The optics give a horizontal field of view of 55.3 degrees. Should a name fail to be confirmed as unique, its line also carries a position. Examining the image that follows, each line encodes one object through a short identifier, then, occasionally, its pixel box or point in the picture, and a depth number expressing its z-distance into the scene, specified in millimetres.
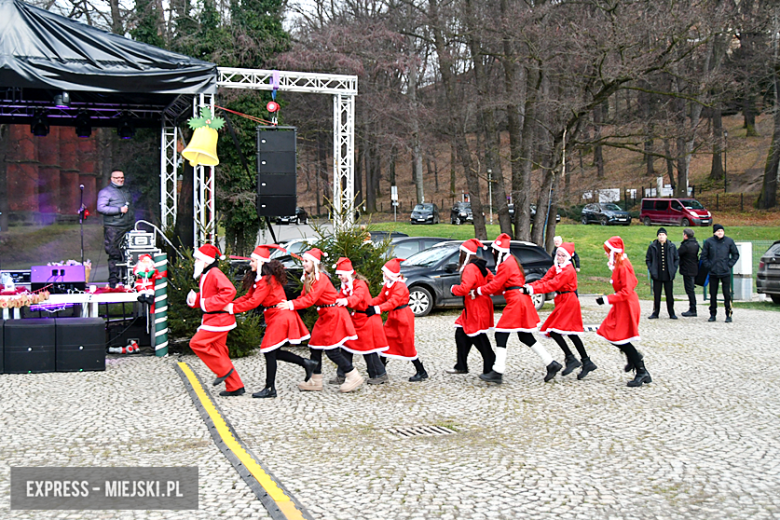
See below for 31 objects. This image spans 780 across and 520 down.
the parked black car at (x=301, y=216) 42044
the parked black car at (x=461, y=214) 45656
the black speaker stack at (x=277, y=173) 12336
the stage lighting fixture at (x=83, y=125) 13875
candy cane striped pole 10492
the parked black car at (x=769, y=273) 16250
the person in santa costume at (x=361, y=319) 8398
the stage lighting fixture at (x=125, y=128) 14241
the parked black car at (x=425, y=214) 44825
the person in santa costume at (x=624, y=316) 8320
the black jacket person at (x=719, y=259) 14242
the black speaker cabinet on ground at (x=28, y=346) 9211
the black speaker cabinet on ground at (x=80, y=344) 9383
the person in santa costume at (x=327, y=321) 8094
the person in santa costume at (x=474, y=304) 8570
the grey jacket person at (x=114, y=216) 12477
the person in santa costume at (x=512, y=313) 8461
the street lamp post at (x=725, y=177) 45938
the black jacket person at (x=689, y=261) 14773
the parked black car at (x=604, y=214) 41656
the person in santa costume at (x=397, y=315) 8555
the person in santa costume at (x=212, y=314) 7633
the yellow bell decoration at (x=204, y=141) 11188
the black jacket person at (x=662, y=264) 14320
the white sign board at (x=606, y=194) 22188
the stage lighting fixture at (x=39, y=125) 13352
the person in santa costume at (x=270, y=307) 7805
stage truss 12336
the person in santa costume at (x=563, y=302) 8727
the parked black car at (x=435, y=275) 14828
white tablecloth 10080
